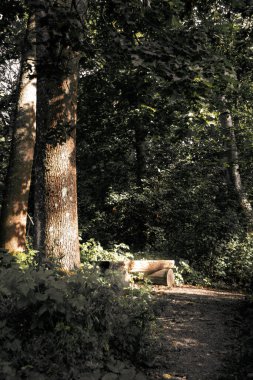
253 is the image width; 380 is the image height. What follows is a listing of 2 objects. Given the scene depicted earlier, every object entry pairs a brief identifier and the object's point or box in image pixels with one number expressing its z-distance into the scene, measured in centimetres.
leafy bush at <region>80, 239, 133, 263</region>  1123
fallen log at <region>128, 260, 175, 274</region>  1160
